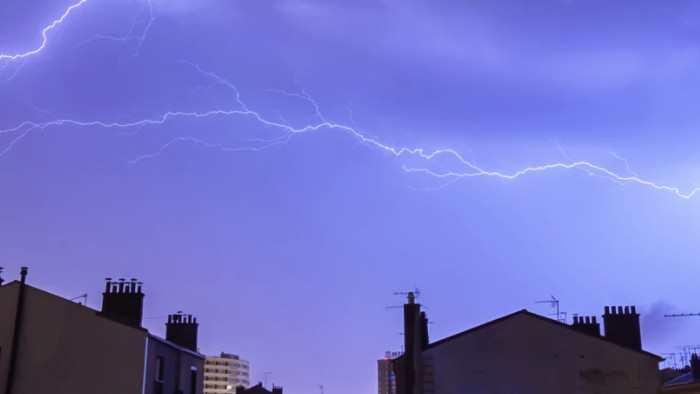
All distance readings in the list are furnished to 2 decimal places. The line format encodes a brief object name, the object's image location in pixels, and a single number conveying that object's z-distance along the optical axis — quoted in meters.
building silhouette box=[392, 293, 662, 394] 29.77
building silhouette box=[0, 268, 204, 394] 28.72
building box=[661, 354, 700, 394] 30.75
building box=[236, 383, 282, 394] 62.91
